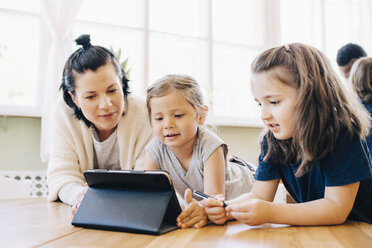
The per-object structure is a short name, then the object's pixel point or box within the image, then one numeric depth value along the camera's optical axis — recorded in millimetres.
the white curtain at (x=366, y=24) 4832
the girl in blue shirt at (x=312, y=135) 838
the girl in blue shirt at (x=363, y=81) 2186
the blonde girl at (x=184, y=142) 1260
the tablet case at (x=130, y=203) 766
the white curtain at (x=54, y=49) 2773
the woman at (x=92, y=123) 1422
